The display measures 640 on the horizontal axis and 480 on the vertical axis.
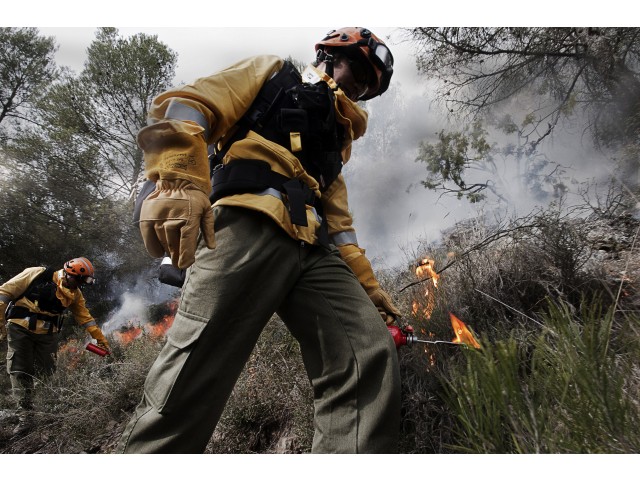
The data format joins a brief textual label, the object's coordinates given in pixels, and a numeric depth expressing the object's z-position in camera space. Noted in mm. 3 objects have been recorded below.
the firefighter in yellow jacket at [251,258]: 1257
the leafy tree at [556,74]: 3195
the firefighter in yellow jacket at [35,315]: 4906
